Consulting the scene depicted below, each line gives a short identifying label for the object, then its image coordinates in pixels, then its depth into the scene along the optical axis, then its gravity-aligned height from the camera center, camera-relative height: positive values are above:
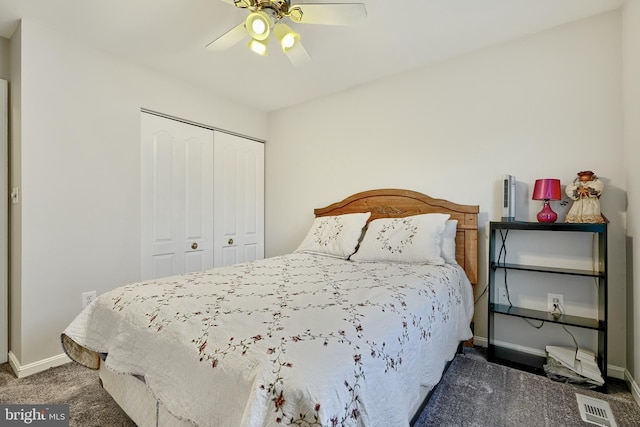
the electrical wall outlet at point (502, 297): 2.34 -0.66
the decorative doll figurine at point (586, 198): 1.91 +0.10
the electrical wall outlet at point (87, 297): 2.32 -0.68
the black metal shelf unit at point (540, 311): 1.82 -0.66
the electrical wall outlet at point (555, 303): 2.13 -0.65
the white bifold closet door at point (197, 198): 2.78 +0.14
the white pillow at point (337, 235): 2.62 -0.22
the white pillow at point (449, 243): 2.31 -0.24
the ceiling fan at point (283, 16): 1.63 +1.10
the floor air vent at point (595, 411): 1.54 -1.07
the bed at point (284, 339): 0.85 -0.46
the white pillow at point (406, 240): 2.23 -0.22
